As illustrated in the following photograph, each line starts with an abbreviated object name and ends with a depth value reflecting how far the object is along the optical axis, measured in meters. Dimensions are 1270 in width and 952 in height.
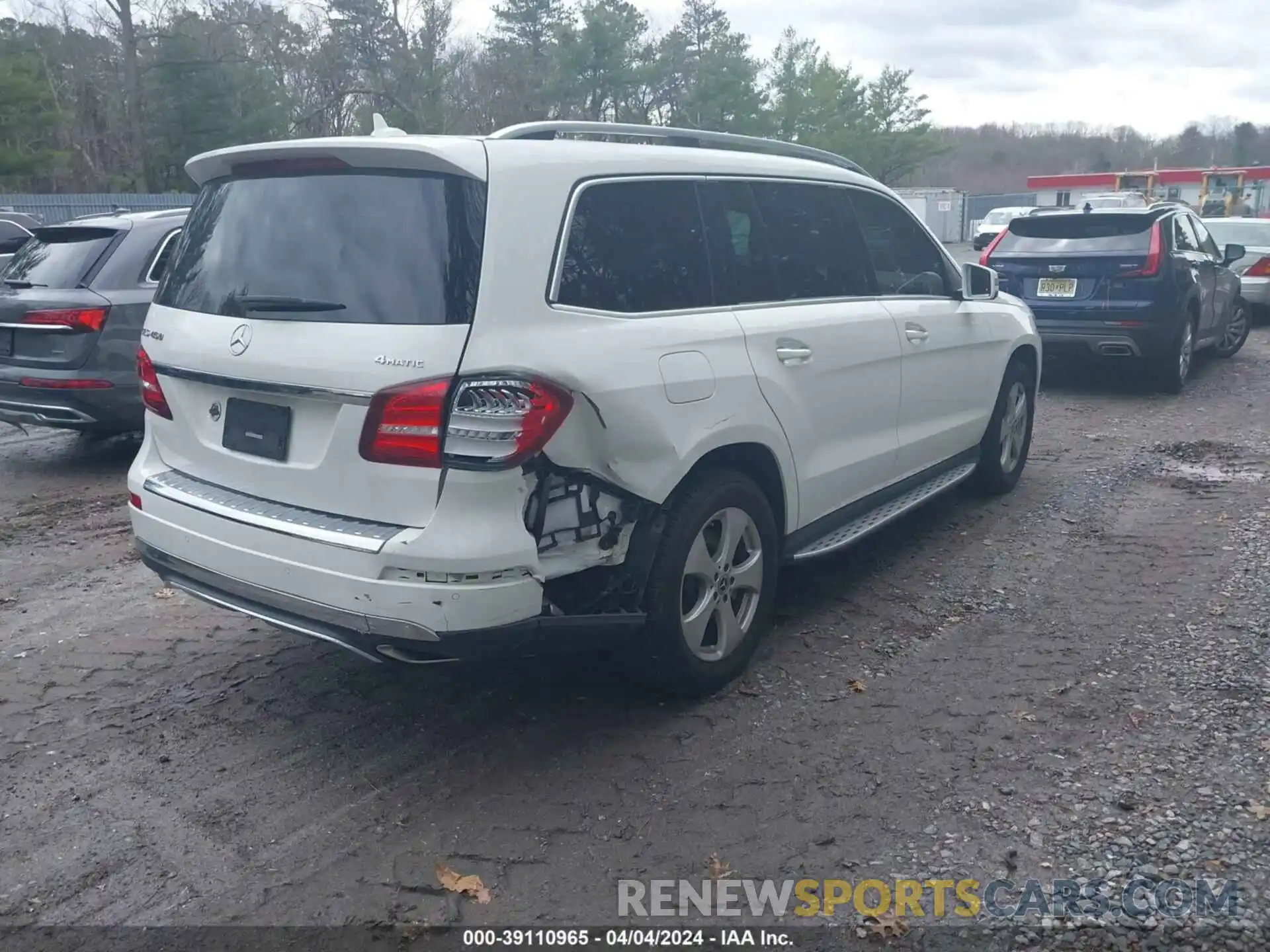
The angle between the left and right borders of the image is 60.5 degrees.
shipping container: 48.38
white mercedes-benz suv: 3.16
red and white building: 51.16
